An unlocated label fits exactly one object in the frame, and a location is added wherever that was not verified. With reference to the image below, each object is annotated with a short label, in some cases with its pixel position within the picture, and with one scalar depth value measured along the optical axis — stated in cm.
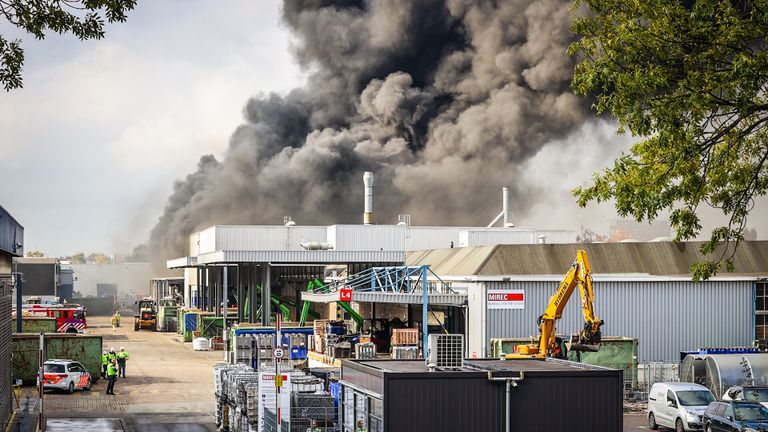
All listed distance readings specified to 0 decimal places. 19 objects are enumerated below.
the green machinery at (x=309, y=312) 6166
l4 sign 5062
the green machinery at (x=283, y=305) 7662
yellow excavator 3859
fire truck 6925
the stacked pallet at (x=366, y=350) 5134
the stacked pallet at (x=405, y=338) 5438
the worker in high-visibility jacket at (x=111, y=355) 4519
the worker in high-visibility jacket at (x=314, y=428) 2670
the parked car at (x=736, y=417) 2962
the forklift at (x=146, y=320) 9519
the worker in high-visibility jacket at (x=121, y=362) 5072
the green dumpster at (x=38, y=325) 5906
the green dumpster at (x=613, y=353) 4331
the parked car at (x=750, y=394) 3388
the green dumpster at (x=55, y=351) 4638
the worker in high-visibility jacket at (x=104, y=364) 4855
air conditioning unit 2125
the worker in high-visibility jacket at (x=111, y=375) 4344
